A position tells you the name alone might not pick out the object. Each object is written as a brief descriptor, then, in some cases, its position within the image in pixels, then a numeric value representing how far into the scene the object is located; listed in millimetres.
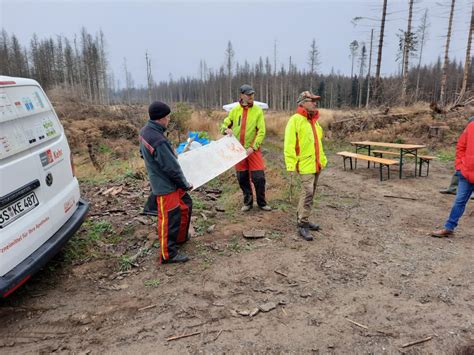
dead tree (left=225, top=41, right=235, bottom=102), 55406
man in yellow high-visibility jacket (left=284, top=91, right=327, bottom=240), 4316
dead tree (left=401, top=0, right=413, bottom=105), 18709
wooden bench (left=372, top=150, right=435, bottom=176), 8195
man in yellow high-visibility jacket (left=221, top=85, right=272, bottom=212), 5074
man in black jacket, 3375
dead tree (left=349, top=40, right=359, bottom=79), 47406
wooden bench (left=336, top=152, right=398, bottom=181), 7796
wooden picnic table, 8209
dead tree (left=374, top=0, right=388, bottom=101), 18219
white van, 2479
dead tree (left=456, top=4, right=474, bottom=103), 19766
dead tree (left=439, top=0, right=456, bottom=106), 20312
